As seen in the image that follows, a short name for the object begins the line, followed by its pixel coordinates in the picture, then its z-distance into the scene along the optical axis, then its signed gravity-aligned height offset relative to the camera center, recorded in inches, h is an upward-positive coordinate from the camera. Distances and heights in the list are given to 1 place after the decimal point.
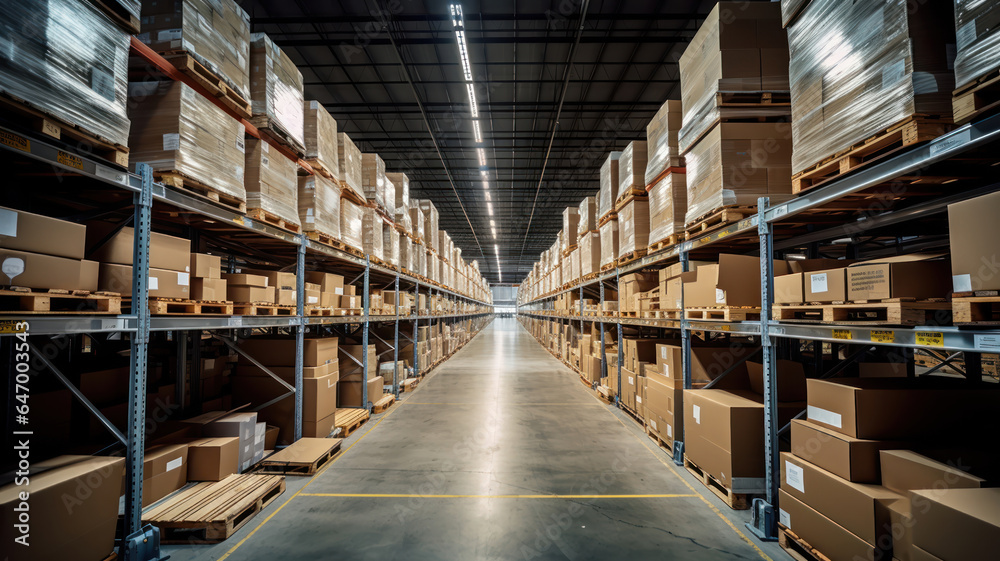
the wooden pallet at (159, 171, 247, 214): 114.0 +35.1
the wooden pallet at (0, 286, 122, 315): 83.9 +0.4
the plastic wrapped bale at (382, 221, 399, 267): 301.6 +43.5
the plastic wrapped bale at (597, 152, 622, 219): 283.1 +84.2
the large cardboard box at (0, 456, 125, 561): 79.0 -44.3
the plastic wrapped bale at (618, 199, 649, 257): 232.2 +44.2
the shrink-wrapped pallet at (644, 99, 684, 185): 194.4 +81.2
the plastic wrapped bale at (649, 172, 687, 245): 186.4 +45.9
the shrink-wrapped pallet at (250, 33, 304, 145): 158.2 +89.1
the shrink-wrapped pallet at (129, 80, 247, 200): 115.2 +50.8
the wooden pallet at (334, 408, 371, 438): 213.9 -66.6
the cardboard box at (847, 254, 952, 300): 85.0 +4.7
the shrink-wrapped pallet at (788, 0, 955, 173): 81.6 +52.3
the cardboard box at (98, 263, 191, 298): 105.3 +5.9
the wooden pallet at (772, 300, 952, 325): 82.3 -3.1
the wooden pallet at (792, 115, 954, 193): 79.4 +33.6
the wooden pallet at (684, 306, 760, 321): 138.2 -4.8
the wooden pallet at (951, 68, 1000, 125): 67.8 +34.8
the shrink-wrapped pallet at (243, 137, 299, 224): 153.7 +48.6
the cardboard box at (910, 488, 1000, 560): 65.7 -38.6
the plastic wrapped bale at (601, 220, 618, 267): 281.0 +41.7
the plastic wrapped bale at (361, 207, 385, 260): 267.1 +47.3
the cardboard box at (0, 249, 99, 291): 82.1 +7.0
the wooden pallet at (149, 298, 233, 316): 113.7 -1.5
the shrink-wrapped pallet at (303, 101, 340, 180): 193.8 +83.0
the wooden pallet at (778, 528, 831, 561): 103.3 -68.1
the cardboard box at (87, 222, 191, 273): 106.3 +15.3
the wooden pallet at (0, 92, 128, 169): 77.6 +37.4
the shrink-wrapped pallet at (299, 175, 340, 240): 192.1 +47.9
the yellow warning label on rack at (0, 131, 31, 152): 74.8 +31.0
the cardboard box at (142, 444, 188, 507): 125.0 -54.6
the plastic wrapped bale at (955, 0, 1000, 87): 66.6 +44.6
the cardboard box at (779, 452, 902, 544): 86.7 -47.7
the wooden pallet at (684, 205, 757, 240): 141.2 +30.4
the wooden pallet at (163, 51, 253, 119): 119.9 +70.9
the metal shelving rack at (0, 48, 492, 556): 83.5 -3.1
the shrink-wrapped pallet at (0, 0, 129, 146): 78.0 +51.7
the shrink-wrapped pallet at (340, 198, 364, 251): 227.9 +45.8
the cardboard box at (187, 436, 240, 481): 142.3 -56.3
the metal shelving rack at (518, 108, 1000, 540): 72.2 +21.8
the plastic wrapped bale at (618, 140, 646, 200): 235.2 +79.0
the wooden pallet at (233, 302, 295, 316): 150.9 -2.7
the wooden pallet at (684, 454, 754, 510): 136.5 -68.9
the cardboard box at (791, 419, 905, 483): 95.4 -38.0
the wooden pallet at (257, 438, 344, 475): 164.4 -65.4
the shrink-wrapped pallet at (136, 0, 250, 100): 118.7 +85.1
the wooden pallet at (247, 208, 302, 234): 153.0 +33.4
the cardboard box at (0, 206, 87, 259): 82.6 +15.1
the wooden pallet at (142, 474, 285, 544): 115.3 -63.7
